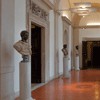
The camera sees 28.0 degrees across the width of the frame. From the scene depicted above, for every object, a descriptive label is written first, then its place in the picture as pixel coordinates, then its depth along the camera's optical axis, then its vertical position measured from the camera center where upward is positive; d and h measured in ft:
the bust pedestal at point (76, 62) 47.91 -2.72
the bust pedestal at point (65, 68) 33.32 -2.78
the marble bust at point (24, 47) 16.97 +0.42
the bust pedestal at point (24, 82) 16.70 -2.52
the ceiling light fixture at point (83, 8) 31.74 +7.14
